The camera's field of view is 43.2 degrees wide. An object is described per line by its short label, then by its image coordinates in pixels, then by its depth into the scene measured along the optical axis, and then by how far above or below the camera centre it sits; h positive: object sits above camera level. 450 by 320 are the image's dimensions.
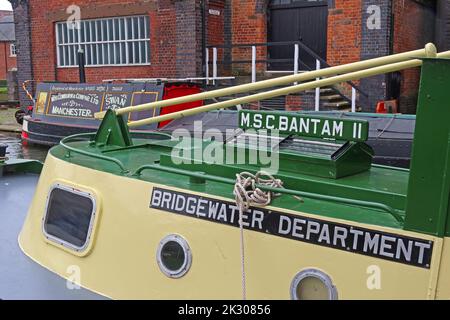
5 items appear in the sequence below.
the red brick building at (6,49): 49.69 -0.17
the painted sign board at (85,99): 13.70 -1.31
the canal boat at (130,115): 9.06 -1.37
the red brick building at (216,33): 14.90 +0.54
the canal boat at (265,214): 2.44 -0.83
